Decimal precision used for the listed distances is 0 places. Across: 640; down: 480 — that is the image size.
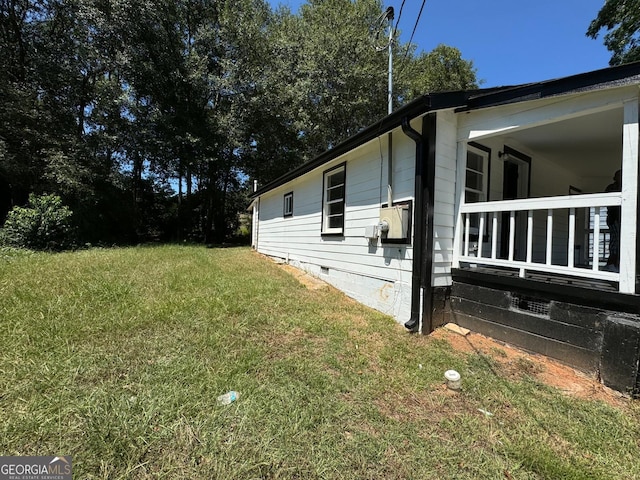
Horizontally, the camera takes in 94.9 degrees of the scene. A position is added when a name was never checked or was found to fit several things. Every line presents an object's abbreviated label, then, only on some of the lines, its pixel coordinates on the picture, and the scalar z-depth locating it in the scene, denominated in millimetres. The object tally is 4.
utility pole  4379
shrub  9258
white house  2580
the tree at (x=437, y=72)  16641
